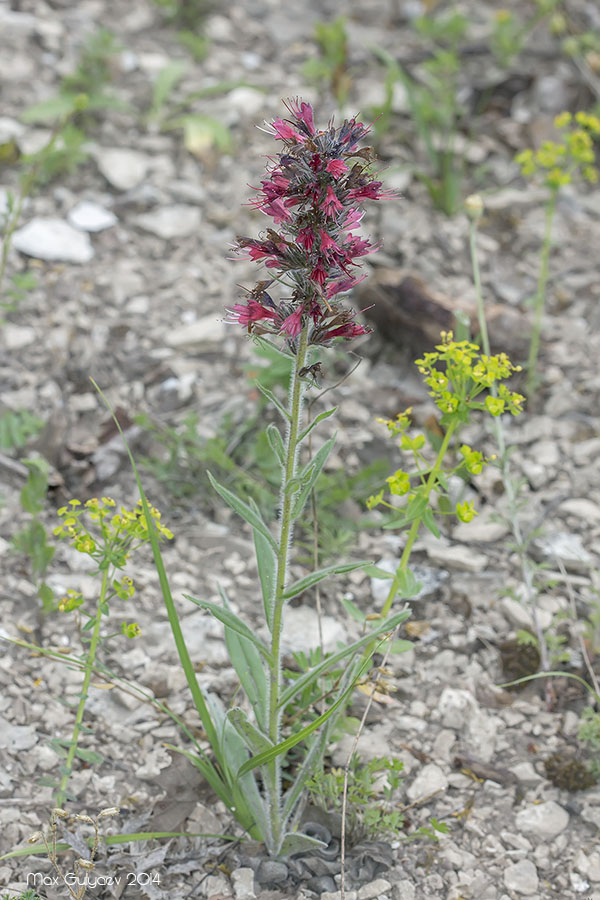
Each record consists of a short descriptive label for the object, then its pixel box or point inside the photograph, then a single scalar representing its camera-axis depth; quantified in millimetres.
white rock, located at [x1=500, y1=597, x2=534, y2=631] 3424
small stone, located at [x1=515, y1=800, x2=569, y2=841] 2814
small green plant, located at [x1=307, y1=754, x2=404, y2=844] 2656
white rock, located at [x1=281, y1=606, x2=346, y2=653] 3275
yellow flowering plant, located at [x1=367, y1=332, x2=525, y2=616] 2613
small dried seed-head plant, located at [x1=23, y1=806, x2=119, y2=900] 2338
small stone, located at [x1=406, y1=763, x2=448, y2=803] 2885
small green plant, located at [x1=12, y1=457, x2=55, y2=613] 3156
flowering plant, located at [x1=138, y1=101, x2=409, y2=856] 2029
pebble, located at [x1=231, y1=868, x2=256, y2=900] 2580
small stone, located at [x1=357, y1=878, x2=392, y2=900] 2578
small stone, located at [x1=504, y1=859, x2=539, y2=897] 2646
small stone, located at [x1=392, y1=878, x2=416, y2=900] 2596
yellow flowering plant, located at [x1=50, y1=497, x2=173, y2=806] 2557
